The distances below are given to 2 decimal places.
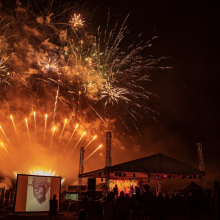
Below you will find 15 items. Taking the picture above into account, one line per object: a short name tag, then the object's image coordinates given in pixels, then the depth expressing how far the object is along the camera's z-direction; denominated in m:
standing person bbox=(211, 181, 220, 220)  3.42
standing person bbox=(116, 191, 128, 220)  7.01
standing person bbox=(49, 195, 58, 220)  10.09
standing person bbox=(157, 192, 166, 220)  8.86
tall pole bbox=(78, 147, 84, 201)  18.98
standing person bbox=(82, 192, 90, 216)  9.51
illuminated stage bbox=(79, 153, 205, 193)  12.93
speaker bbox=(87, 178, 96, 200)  17.36
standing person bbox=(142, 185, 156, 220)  6.84
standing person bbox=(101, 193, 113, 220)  7.06
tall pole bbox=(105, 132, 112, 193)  16.10
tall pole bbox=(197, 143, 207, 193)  14.87
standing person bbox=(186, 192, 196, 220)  8.34
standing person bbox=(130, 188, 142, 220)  6.85
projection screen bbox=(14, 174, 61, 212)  13.34
